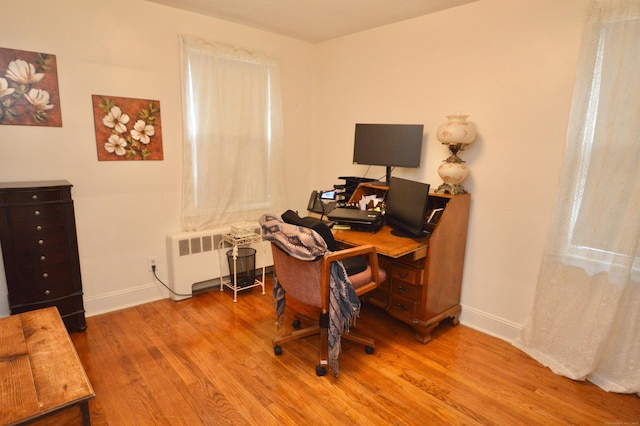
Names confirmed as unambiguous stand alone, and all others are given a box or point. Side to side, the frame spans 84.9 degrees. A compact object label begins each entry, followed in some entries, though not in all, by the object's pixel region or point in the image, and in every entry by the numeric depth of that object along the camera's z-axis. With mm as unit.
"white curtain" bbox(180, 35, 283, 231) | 3105
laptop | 2645
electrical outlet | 3102
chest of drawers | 2252
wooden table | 1243
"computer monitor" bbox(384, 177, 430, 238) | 2428
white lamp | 2512
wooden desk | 2464
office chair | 1979
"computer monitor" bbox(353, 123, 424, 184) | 2863
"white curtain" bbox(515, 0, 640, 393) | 1947
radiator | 3111
